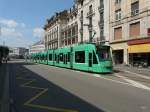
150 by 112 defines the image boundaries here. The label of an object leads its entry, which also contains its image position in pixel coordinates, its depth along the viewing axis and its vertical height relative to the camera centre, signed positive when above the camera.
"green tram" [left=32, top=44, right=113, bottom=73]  9.26 -0.18
